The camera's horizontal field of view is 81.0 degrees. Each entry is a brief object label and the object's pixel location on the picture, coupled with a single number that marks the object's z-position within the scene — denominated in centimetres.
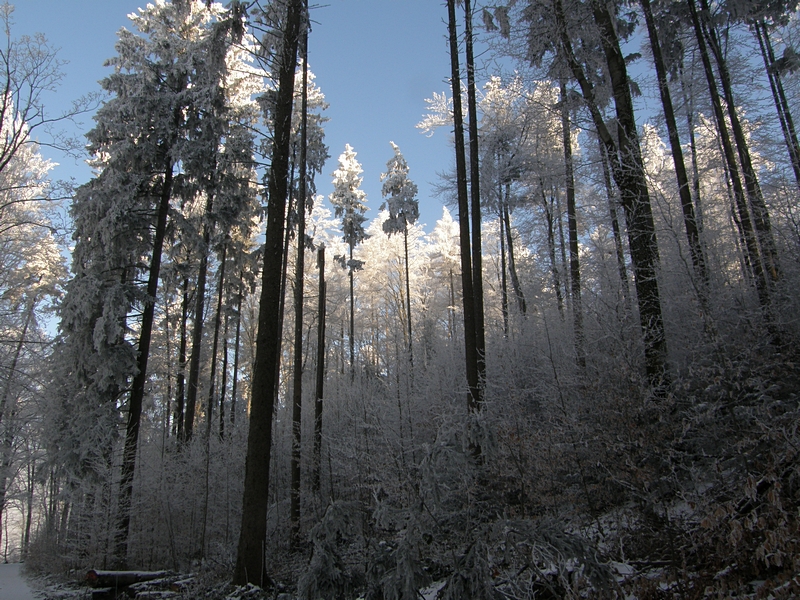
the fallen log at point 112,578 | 985
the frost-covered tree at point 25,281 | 1438
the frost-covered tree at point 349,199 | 2638
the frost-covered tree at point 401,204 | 2645
